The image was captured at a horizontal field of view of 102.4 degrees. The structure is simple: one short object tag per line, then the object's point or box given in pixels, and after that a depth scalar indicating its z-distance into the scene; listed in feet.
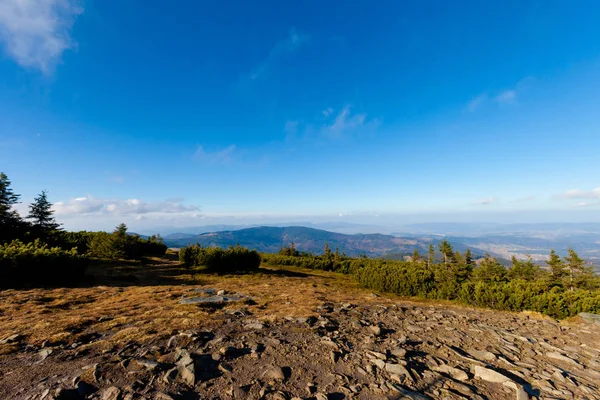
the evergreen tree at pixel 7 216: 86.47
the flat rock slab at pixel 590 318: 37.89
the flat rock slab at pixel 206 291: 44.61
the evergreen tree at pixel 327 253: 179.58
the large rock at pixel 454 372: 17.18
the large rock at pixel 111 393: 12.97
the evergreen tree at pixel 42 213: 127.85
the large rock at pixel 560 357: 21.79
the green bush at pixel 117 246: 97.66
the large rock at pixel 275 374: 15.79
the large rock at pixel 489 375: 16.87
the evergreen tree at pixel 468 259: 139.29
